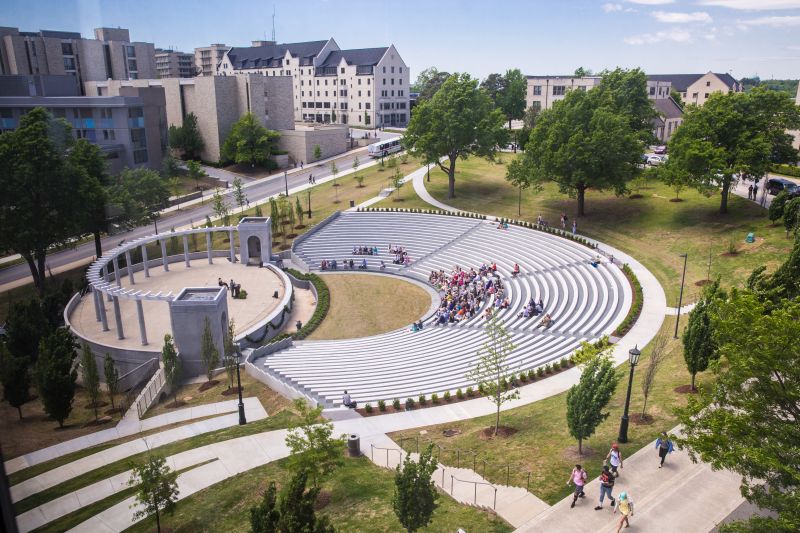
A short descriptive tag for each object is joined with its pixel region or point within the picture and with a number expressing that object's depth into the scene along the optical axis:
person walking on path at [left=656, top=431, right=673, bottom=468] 16.48
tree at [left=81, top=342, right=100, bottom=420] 23.58
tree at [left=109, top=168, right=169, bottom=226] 46.02
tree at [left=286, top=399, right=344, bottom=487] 15.13
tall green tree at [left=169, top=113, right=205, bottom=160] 77.94
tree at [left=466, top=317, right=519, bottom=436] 20.17
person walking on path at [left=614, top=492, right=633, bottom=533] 13.57
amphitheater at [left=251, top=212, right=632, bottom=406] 26.64
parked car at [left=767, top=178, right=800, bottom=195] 46.69
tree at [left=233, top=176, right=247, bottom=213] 57.05
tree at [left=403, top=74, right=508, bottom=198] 57.19
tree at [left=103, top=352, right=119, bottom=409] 24.12
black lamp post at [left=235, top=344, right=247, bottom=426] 22.27
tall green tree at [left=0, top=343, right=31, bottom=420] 21.36
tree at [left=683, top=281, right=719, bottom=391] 20.62
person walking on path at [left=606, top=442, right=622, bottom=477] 15.87
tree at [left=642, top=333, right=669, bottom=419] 19.66
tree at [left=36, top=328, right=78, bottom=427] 21.86
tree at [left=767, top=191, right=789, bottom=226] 38.59
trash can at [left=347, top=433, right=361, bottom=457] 19.45
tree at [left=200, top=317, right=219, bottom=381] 26.66
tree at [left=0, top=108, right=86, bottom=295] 23.16
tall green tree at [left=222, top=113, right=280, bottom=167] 74.75
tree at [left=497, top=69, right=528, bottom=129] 105.31
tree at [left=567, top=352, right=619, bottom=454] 16.89
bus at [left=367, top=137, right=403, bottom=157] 79.31
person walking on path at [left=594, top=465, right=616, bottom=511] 14.52
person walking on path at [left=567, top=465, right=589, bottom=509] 14.71
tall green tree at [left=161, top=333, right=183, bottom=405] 25.61
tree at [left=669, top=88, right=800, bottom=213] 40.53
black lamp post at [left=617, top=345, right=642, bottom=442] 17.28
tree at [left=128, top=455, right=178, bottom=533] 13.91
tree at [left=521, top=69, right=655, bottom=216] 46.44
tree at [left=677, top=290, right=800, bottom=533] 10.23
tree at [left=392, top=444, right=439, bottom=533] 12.71
